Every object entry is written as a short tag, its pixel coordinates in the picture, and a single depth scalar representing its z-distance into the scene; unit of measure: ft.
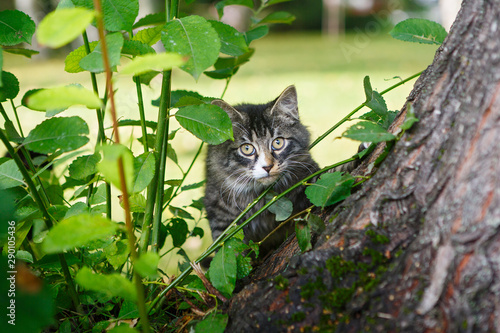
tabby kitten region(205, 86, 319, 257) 3.81
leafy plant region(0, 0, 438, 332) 2.22
